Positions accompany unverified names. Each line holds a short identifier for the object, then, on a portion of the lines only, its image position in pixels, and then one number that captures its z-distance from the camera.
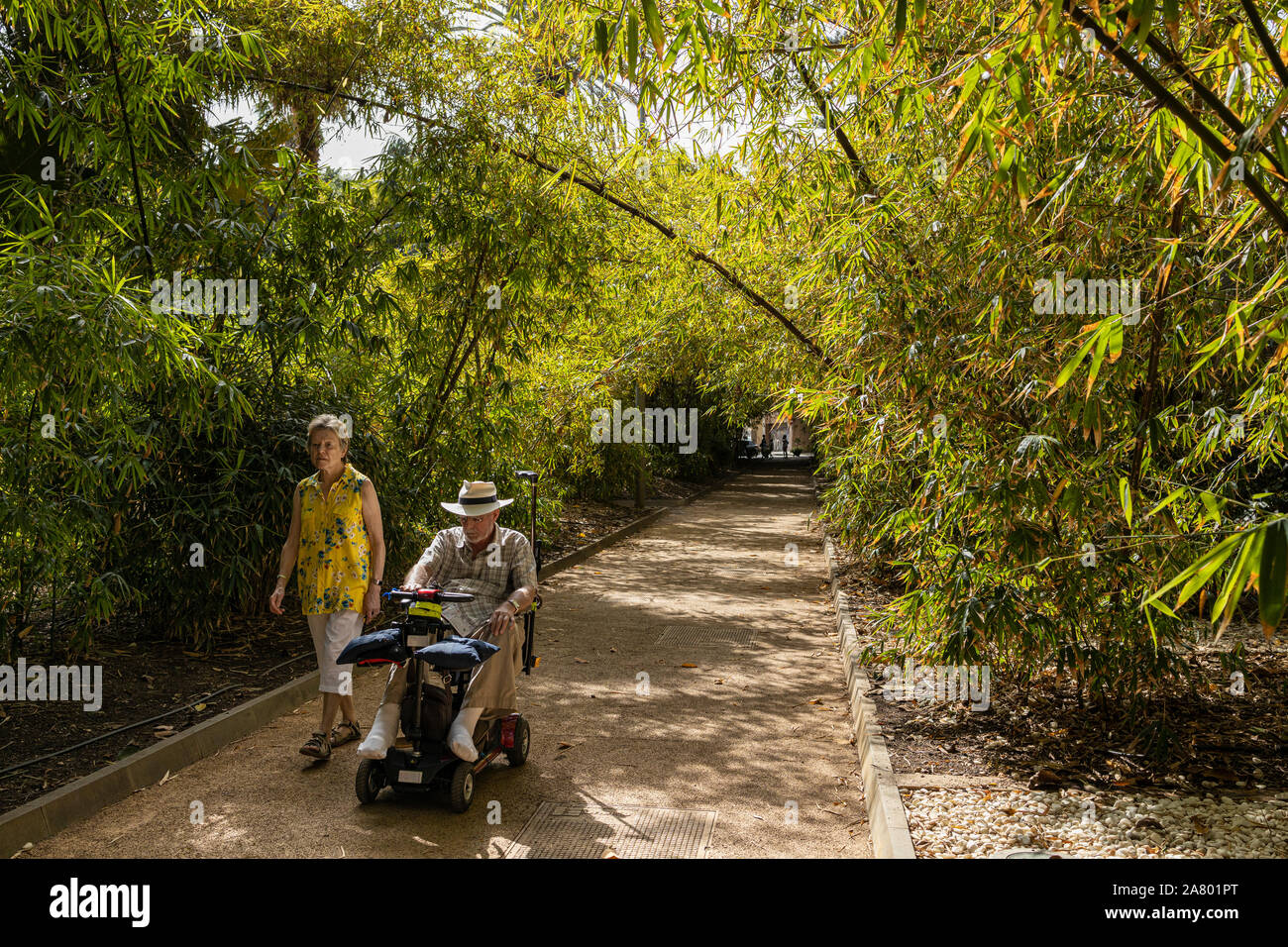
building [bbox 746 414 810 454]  41.89
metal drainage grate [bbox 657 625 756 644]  7.47
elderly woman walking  4.50
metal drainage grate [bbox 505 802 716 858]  3.56
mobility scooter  3.85
